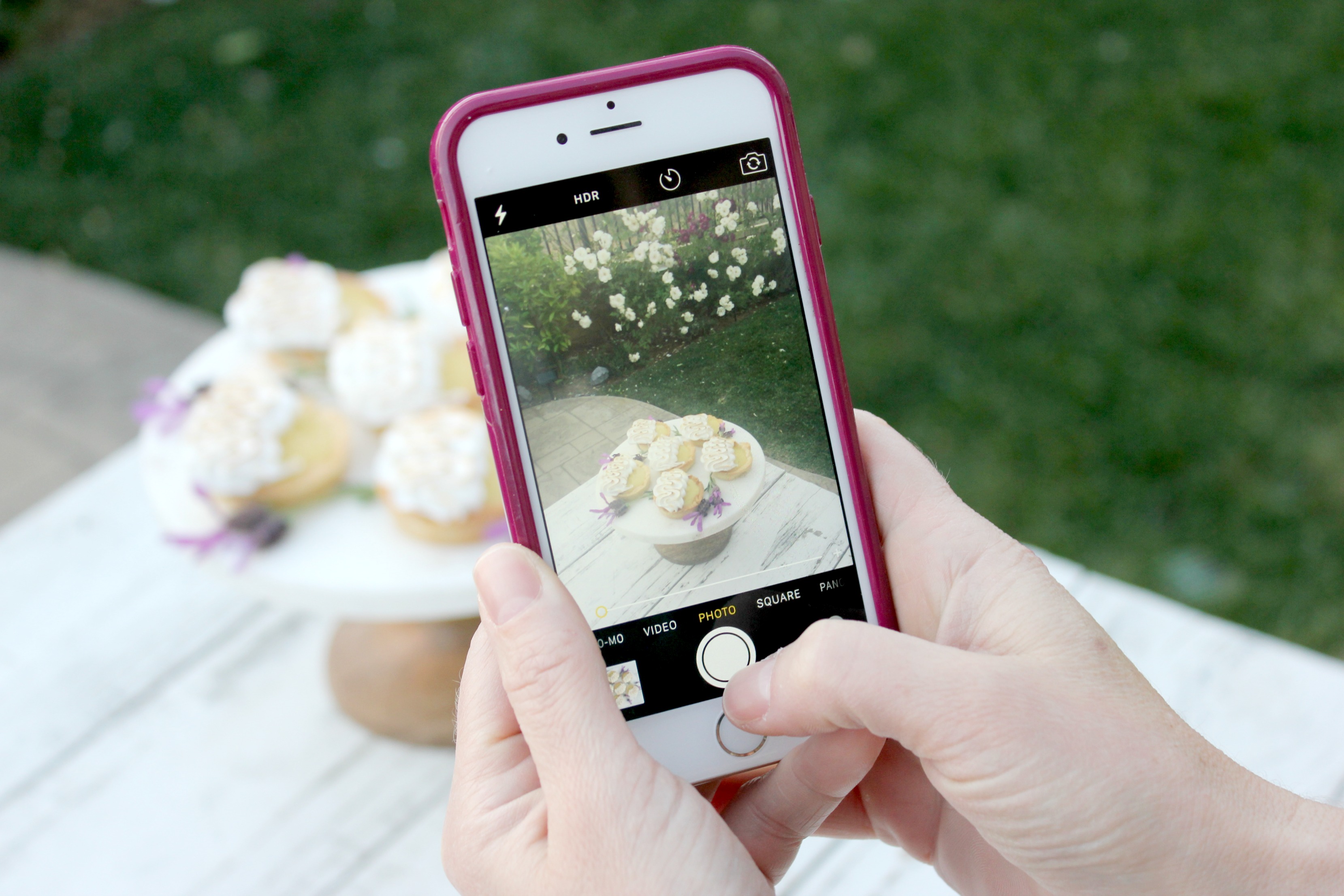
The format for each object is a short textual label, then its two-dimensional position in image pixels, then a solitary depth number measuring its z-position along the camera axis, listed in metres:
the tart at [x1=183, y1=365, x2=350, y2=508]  0.50
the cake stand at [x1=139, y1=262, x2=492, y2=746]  0.49
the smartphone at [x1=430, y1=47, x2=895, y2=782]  0.42
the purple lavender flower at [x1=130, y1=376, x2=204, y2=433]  0.53
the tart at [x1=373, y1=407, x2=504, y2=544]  0.49
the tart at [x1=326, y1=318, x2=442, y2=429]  0.52
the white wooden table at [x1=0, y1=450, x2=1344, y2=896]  0.50
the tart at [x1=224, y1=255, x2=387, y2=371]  0.54
